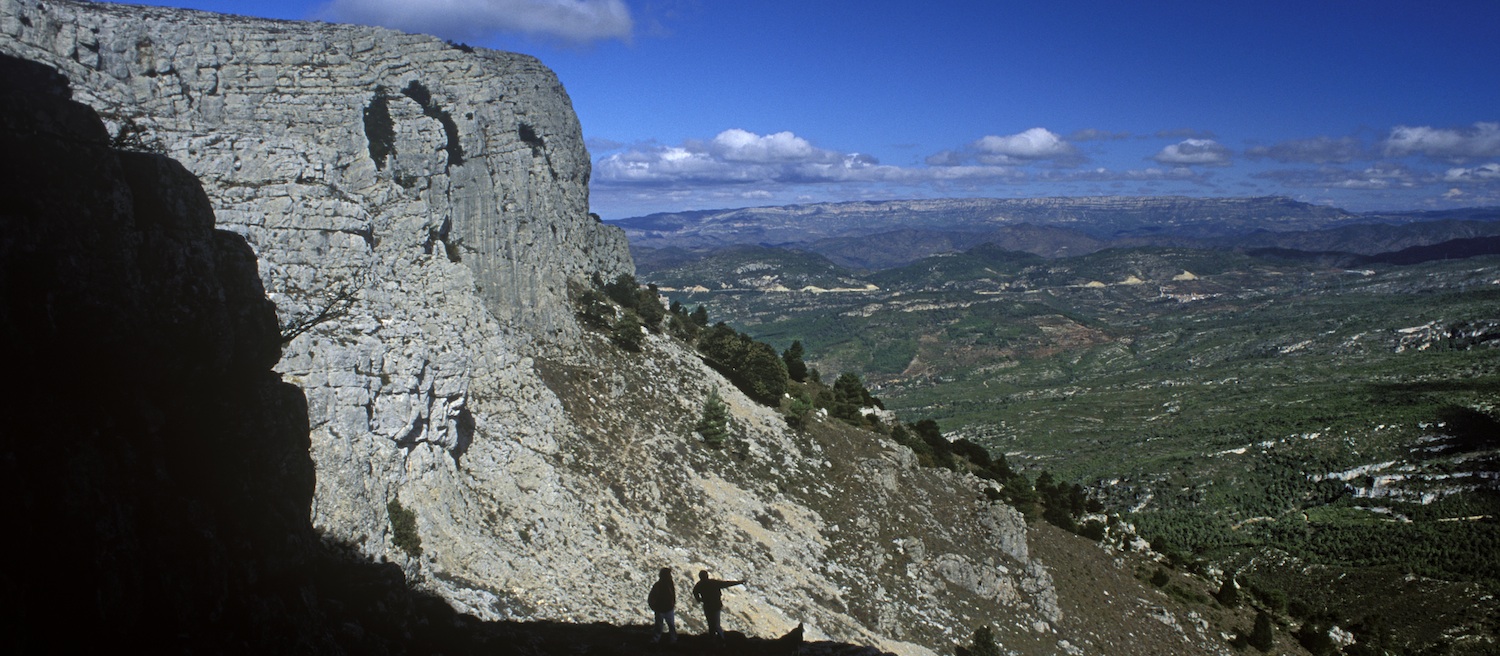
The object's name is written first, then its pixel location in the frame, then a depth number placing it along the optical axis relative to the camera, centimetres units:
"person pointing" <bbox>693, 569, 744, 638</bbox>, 1945
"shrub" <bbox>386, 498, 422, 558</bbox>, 2408
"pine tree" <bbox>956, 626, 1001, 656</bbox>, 3381
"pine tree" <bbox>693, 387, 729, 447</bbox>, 4494
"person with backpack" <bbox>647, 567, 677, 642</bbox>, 1944
